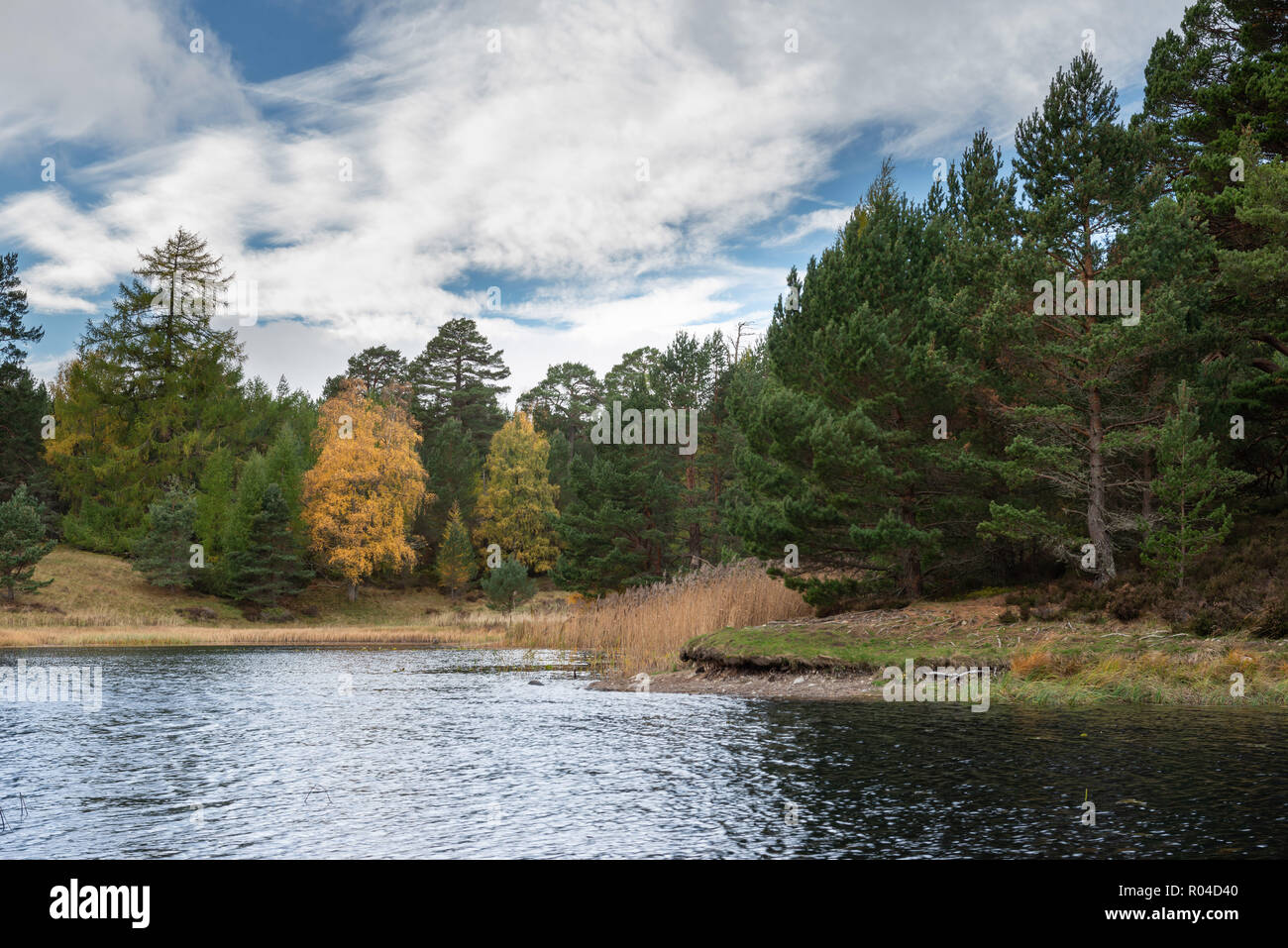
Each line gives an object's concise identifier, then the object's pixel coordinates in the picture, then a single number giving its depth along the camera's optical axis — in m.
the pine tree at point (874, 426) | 23.19
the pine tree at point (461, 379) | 84.06
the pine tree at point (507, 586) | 49.97
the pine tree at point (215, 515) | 54.25
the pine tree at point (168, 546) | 51.22
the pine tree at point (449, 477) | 66.19
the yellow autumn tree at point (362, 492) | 57.38
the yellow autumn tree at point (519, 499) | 71.62
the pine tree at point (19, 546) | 42.59
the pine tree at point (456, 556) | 61.16
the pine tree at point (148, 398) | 59.97
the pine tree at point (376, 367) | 87.06
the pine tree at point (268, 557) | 53.12
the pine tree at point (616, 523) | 44.31
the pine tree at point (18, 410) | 60.59
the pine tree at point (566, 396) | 97.31
